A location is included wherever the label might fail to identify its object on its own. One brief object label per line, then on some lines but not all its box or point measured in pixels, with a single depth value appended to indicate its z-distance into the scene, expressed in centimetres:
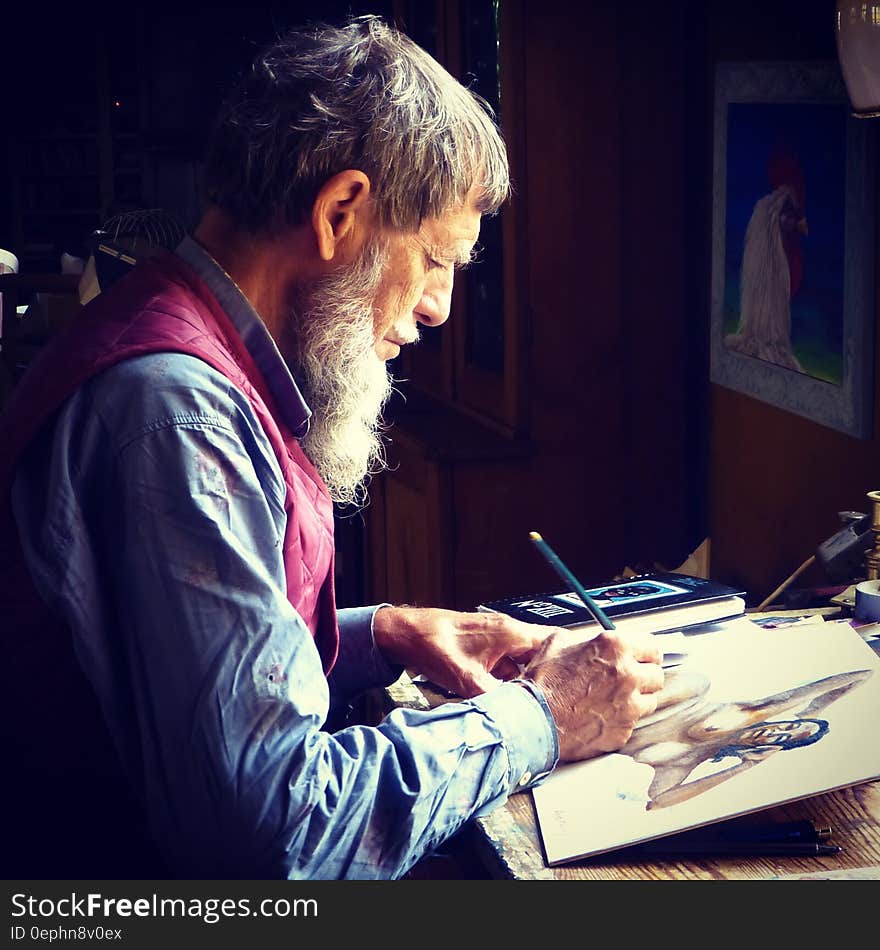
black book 147
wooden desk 100
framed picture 193
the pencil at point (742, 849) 102
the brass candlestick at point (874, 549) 161
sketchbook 104
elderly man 95
